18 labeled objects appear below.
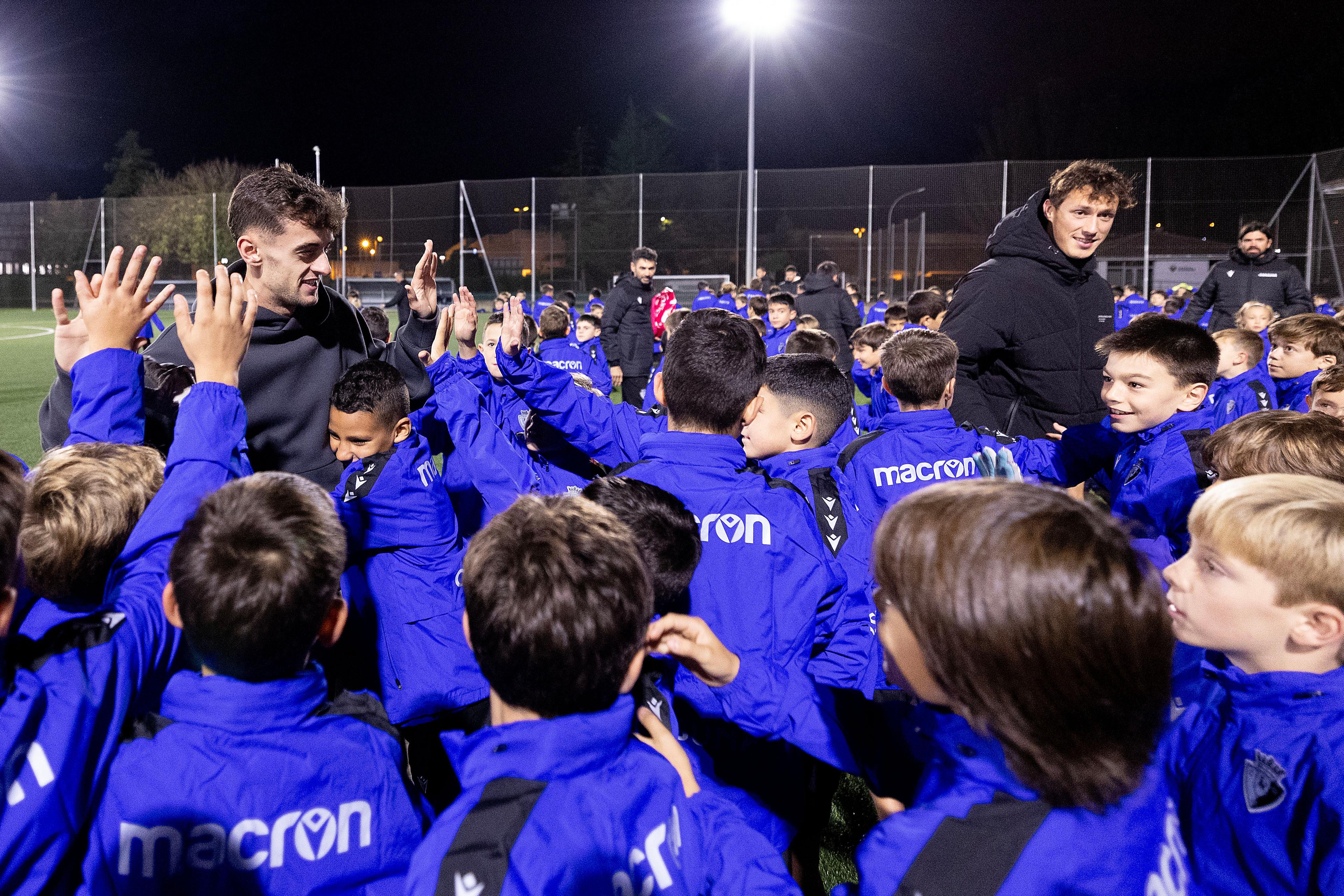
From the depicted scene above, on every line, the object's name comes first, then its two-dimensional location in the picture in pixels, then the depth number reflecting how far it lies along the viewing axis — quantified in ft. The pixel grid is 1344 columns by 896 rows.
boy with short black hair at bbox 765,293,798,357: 31.01
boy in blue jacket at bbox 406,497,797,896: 4.00
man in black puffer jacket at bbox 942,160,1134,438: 12.80
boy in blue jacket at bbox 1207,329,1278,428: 17.43
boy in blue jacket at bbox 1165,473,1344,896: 4.92
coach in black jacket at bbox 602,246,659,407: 35.60
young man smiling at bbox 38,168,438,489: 9.04
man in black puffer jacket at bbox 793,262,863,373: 35.86
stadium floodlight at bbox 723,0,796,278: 46.85
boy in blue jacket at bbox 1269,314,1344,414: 16.85
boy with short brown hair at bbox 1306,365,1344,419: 12.16
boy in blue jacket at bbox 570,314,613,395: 28.17
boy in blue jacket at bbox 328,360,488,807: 9.11
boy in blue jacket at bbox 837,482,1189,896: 3.70
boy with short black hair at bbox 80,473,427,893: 4.56
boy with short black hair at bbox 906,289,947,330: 26.35
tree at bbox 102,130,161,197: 200.13
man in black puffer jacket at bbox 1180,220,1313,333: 28.43
